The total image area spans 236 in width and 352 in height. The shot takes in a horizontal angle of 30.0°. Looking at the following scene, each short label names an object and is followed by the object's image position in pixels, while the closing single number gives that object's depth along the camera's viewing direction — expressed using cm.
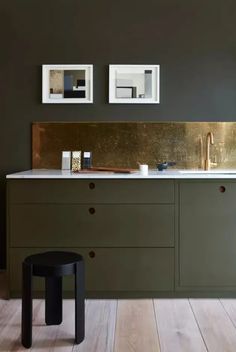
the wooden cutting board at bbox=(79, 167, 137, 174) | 311
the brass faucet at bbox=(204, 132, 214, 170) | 346
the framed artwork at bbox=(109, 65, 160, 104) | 347
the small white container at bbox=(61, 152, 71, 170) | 346
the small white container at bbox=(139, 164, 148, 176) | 311
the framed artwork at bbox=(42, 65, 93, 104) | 348
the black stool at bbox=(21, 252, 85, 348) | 226
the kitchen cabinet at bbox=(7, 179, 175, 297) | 295
